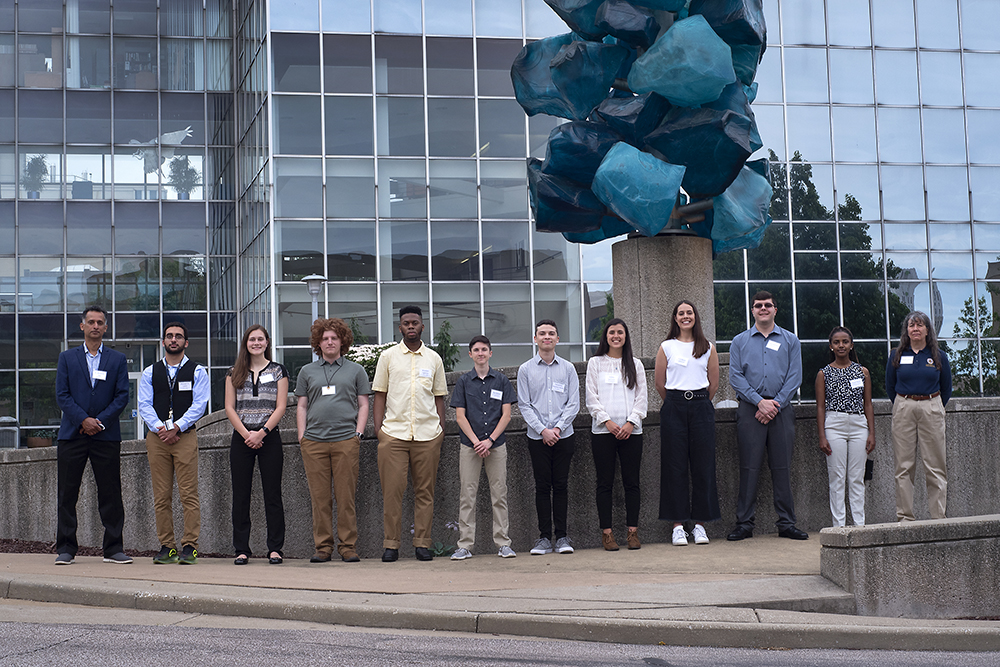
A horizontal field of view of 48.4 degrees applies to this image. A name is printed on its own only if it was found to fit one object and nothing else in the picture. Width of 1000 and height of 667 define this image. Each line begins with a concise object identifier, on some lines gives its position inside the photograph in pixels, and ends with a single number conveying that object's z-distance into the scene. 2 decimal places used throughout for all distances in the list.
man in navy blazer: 9.09
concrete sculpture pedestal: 11.03
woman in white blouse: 9.05
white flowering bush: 15.28
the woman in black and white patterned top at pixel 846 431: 9.27
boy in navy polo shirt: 9.09
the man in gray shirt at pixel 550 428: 9.09
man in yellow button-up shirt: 9.17
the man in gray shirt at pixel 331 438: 9.16
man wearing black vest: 9.06
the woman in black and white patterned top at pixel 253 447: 9.10
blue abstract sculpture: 10.66
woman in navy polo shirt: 9.27
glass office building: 27.64
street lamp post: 22.86
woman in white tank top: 9.12
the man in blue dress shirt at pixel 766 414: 9.28
